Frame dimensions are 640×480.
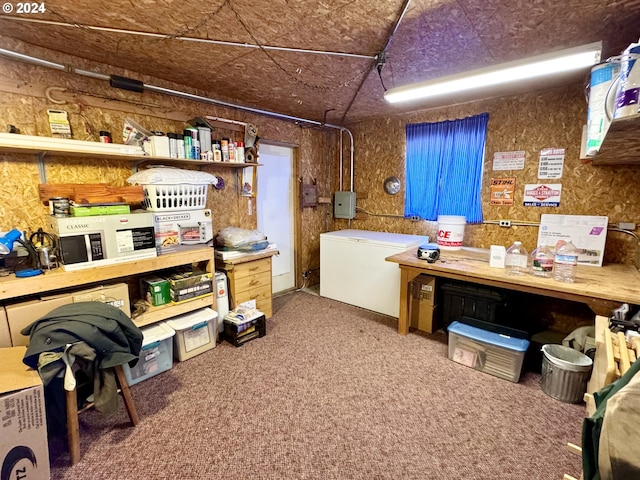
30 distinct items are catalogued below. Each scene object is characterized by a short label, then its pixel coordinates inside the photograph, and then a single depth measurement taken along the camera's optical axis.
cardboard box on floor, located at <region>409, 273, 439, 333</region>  2.80
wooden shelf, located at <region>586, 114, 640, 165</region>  1.23
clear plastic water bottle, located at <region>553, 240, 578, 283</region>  2.11
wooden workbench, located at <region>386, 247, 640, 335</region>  1.83
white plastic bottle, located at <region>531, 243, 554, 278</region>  2.19
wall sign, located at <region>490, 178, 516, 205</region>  2.92
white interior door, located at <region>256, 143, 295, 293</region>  3.53
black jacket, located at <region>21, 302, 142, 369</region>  1.41
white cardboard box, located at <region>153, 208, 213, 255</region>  2.22
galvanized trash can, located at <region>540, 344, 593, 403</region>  1.87
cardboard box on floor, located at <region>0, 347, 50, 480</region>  1.20
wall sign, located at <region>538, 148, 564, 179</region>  2.66
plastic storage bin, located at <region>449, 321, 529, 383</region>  2.09
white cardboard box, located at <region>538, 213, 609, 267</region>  2.44
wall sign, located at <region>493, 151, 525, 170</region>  2.84
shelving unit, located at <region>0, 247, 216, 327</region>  1.63
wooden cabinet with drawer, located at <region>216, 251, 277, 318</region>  2.77
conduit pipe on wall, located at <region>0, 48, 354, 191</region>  1.84
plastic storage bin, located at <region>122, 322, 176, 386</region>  2.07
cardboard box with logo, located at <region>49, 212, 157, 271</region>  1.79
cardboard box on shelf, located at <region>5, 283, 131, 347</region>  1.62
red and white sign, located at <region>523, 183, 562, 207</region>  2.71
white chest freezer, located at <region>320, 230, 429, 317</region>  3.15
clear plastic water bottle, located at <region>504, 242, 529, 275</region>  2.32
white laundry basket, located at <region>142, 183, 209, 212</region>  2.20
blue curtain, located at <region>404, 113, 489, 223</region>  3.09
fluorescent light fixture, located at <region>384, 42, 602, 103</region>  1.56
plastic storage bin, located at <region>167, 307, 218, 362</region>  2.33
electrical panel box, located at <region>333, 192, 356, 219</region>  4.06
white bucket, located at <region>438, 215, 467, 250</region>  2.99
